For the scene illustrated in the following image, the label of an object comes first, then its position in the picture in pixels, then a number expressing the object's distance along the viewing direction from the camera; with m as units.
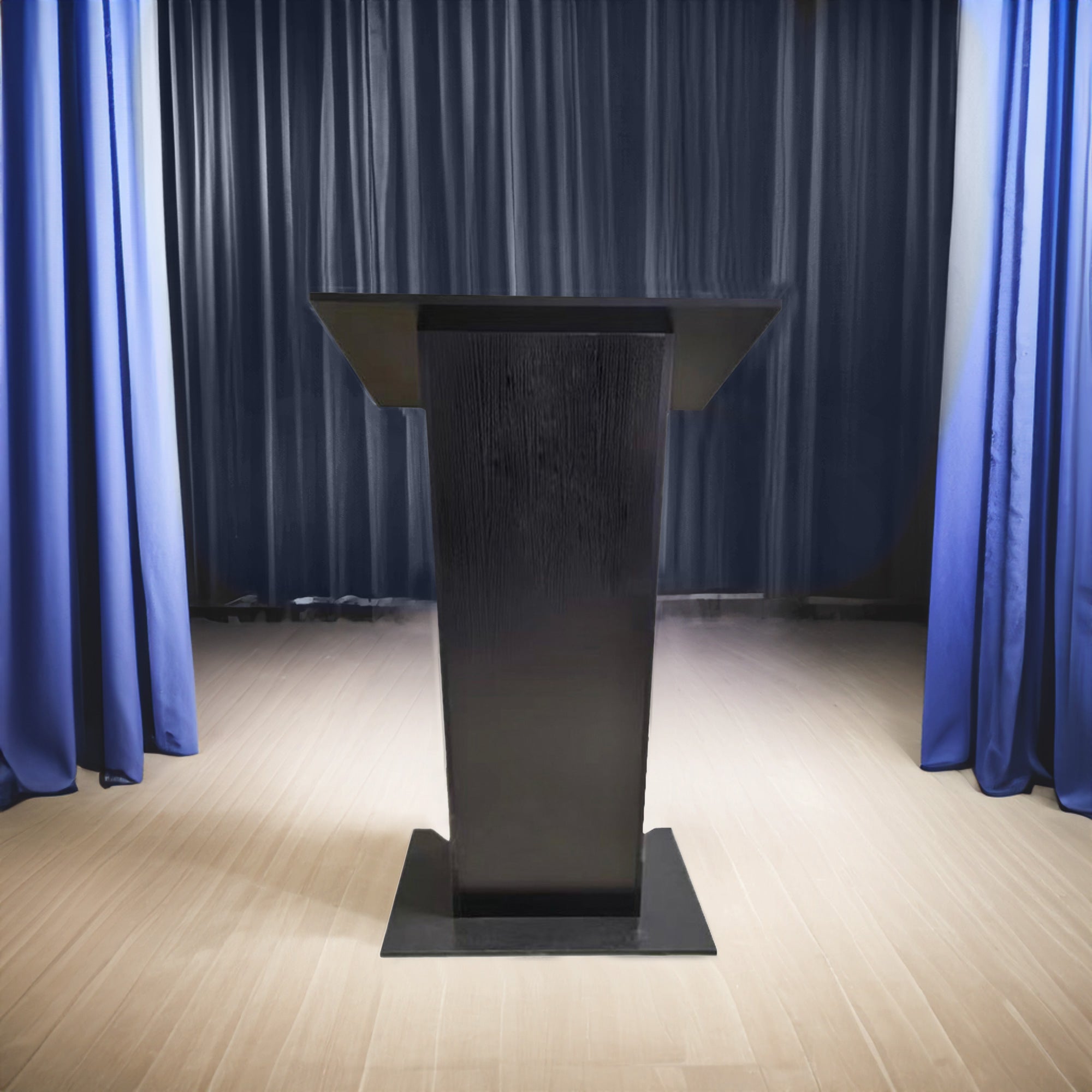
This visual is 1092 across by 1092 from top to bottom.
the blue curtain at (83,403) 1.82
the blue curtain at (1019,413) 1.82
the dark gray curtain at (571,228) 3.37
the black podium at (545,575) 1.15
